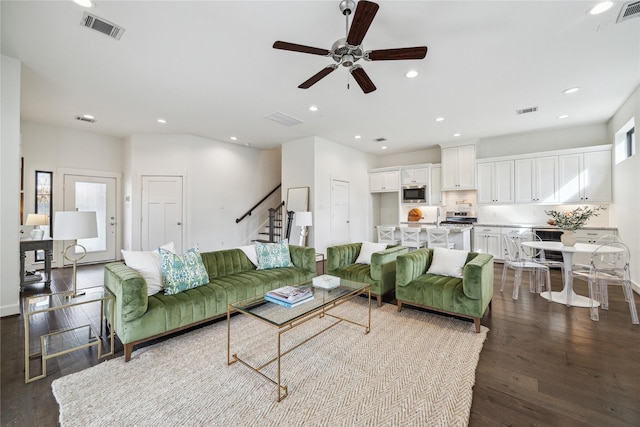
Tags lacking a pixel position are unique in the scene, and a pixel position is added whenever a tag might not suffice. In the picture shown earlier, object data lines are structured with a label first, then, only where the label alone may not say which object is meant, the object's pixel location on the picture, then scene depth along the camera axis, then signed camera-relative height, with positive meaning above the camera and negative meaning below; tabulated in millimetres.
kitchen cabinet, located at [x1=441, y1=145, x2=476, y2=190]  6473 +1179
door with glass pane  5824 +223
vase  3512 -306
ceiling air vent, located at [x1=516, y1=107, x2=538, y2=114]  4578 +1839
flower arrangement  3533 -78
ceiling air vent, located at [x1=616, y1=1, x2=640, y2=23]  2270 +1794
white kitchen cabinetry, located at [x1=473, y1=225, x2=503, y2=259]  6000 -582
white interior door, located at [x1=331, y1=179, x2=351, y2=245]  6730 +64
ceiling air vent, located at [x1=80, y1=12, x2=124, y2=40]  2412 +1767
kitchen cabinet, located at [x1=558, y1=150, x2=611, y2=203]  5141 +767
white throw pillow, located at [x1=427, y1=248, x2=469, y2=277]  3160 -579
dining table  3357 -825
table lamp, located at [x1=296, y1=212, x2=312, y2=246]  5363 -94
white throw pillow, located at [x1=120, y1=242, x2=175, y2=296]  2533 -516
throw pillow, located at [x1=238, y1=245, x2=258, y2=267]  3576 -531
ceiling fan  2035 +1415
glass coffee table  1885 -752
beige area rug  1591 -1197
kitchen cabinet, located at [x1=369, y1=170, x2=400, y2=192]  7668 +996
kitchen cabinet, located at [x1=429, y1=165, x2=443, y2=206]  7062 +690
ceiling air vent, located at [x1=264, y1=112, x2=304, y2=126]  4824 +1800
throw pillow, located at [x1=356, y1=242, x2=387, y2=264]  3859 -535
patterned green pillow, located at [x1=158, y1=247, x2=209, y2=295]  2582 -582
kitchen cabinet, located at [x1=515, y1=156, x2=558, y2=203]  5645 +769
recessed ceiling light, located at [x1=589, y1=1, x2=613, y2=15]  2244 +1787
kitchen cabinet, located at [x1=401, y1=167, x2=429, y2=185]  7215 +1082
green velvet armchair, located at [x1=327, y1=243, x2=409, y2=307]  3338 -719
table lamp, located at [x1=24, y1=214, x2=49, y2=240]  4527 -111
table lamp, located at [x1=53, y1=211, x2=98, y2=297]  2430 -114
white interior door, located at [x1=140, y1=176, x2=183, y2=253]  5996 +45
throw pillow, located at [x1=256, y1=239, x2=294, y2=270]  3531 -559
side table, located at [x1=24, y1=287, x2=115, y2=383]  1983 -1079
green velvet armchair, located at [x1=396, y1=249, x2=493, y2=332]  2646 -777
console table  3878 -521
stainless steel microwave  7203 +583
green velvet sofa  2182 -787
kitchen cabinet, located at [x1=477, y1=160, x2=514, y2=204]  6109 +772
